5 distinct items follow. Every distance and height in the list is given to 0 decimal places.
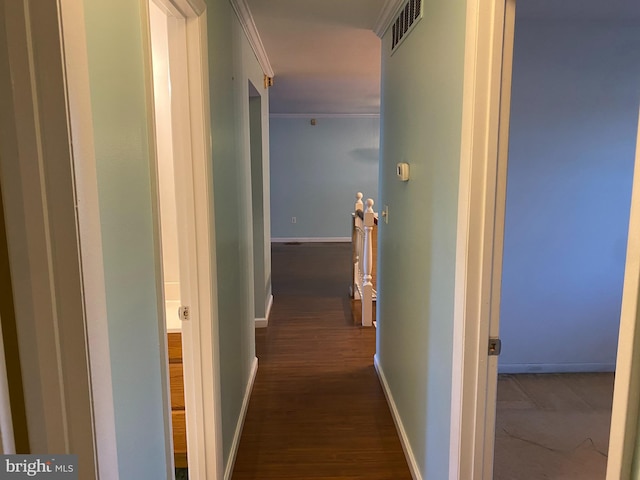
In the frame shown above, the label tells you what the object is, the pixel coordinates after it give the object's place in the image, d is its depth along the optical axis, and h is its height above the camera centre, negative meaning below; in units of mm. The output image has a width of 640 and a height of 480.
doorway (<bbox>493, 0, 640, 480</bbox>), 2824 -165
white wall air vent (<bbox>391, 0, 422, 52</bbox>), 2004 +812
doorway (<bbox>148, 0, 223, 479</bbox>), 1579 -181
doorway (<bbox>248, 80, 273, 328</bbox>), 3832 -181
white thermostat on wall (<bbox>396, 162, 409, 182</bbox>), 2193 +83
